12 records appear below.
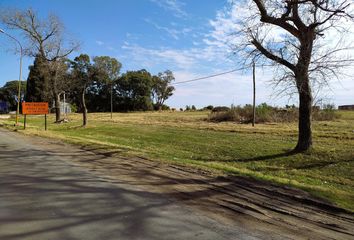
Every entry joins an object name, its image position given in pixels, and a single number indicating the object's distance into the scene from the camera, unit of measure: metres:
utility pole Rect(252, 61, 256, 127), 36.09
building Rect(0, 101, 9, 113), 94.26
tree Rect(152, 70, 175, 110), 96.50
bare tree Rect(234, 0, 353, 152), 16.31
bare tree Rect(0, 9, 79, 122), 43.19
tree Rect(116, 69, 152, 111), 88.80
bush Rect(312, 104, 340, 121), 42.62
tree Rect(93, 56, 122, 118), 88.30
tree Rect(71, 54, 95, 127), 34.60
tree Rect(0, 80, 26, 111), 108.75
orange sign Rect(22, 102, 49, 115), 30.20
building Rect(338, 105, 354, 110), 83.68
